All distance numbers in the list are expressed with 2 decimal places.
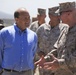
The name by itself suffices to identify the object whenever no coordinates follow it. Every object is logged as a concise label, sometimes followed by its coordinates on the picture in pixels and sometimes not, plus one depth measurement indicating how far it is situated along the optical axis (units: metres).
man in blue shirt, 5.65
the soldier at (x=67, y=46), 5.09
